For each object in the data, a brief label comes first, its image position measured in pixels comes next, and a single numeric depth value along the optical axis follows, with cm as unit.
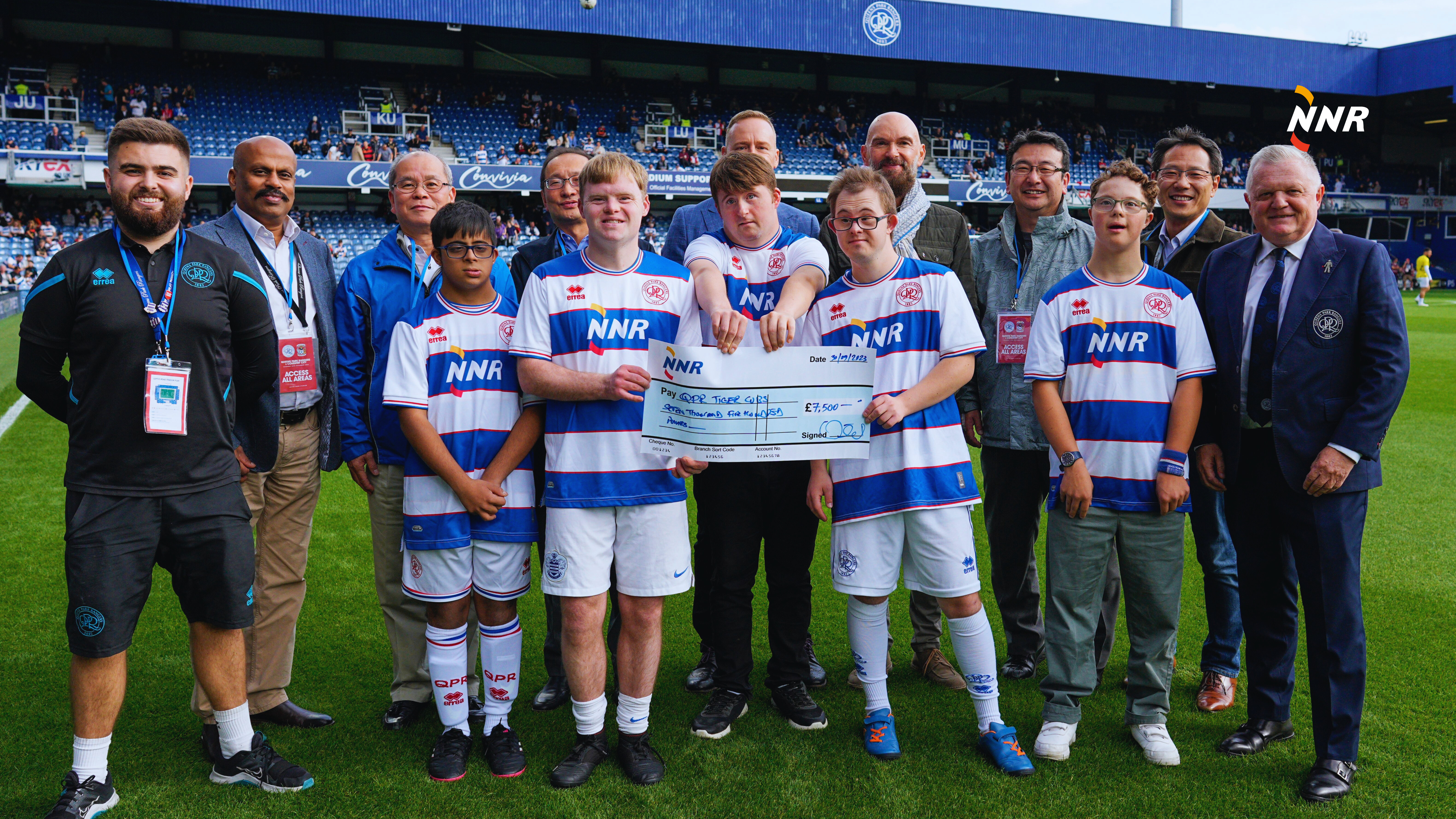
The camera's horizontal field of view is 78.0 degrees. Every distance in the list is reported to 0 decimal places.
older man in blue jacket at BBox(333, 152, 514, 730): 353
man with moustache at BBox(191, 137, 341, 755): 354
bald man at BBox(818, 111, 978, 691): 385
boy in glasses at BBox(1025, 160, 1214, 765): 319
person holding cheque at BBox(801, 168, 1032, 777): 313
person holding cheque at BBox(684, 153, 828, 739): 323
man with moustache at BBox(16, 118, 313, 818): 280
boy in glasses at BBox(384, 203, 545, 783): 316
